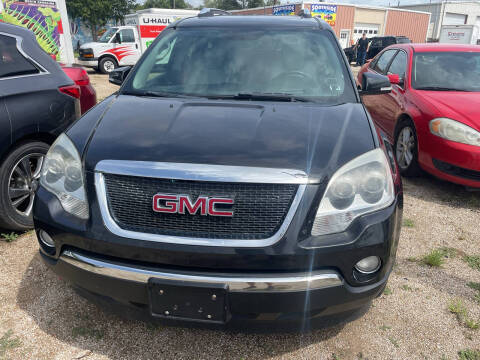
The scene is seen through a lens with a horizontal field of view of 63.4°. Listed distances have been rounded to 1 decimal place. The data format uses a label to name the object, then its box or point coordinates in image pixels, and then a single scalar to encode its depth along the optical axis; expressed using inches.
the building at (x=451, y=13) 2087.8
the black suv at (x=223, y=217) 64.5
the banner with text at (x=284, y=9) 1406.0
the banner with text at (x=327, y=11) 1435.8
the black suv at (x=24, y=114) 116.1
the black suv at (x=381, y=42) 732.0
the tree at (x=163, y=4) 2492.1
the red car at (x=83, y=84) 157.3
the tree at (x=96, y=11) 1368.1
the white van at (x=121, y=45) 625.0
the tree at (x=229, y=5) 2967.5
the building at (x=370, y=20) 1526.8
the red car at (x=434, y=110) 152.9
